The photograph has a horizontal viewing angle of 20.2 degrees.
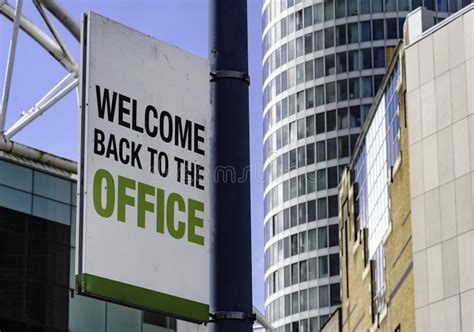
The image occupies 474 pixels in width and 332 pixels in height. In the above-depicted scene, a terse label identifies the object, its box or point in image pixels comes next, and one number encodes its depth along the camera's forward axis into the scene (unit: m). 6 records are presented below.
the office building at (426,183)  44.88
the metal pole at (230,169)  7.65
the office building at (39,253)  59.19
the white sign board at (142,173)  7.30
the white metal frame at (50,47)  58.59
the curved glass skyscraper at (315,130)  131.12
